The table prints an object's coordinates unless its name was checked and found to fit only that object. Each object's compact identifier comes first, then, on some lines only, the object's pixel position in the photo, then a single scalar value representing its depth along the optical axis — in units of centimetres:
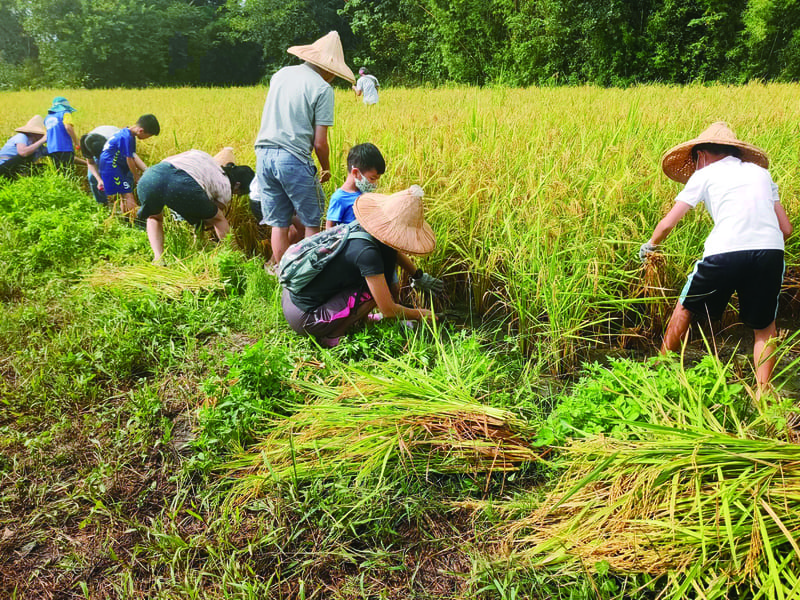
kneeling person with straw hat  237
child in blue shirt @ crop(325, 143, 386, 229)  282
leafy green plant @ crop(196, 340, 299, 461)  205
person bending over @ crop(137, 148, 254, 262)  359
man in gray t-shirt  314
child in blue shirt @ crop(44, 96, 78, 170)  556
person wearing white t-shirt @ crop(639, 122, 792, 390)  216
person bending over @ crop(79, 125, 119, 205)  488
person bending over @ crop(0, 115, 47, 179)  570
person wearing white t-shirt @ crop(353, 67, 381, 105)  898
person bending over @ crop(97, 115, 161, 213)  431
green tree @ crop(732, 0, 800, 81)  1222
